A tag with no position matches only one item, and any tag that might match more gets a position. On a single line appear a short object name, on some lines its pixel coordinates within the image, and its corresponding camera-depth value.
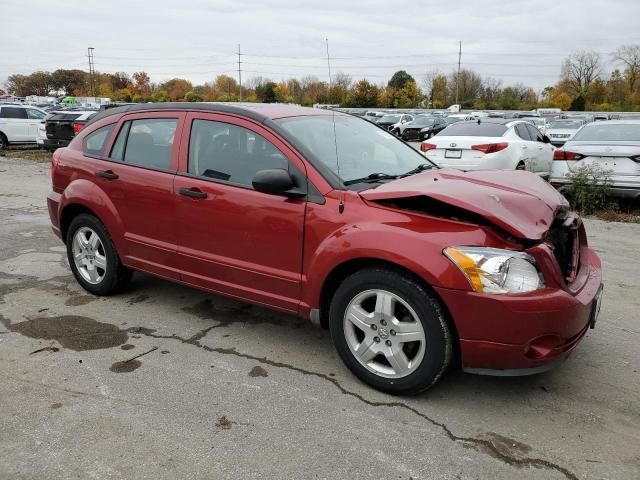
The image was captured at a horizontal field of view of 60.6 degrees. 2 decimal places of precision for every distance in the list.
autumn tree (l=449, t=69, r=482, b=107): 89.14
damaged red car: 2.92
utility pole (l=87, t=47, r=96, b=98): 108.54
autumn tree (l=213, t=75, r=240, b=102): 90.88
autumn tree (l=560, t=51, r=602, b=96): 85.19
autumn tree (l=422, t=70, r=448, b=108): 91.68
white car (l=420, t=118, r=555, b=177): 9.70
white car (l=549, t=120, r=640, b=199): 8.23
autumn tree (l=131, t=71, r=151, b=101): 95.81
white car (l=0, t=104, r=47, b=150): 20.55
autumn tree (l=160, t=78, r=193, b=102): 87.69
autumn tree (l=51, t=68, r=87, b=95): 117.81
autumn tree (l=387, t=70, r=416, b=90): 93.88
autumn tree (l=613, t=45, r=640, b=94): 75.38
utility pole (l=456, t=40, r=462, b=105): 87.64
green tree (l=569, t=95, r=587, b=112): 69.74
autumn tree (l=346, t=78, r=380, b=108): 77.75
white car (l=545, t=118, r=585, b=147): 22.81
